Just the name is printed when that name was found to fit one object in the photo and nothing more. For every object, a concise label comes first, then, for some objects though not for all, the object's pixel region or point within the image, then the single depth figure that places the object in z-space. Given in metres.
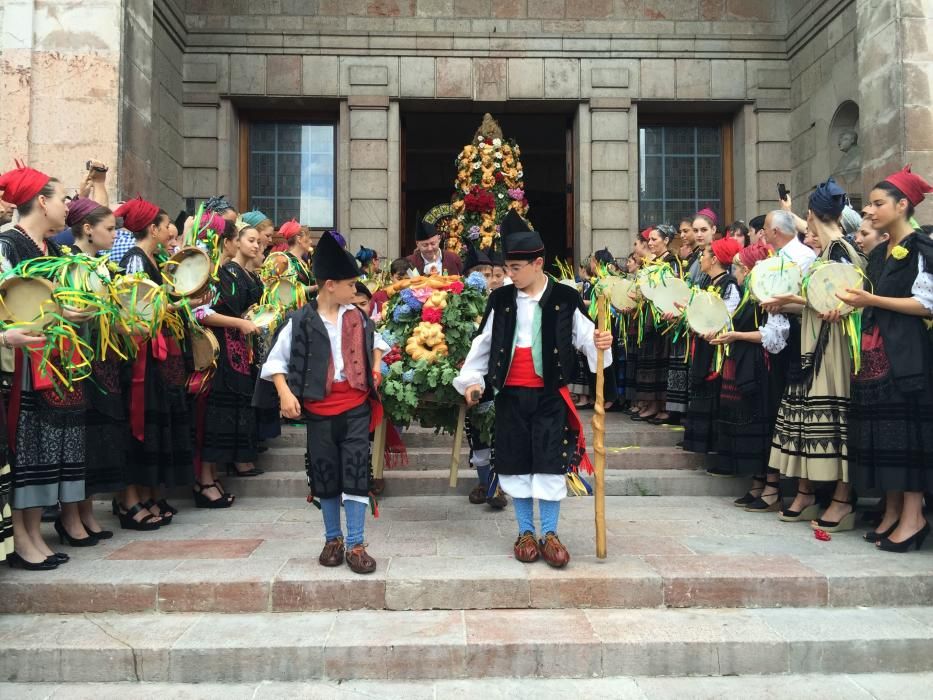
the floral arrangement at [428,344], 5.35
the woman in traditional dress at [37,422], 4.37
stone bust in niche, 10.48
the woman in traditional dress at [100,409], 4.82
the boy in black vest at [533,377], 4.53
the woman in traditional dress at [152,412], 5.20
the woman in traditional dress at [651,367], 8.08
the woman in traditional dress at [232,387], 5.90
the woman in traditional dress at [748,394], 5.86
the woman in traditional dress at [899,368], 4.62
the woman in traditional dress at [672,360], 7.40
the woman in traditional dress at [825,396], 5.10
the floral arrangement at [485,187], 10.64
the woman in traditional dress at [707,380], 6.38
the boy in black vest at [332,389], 4.34
